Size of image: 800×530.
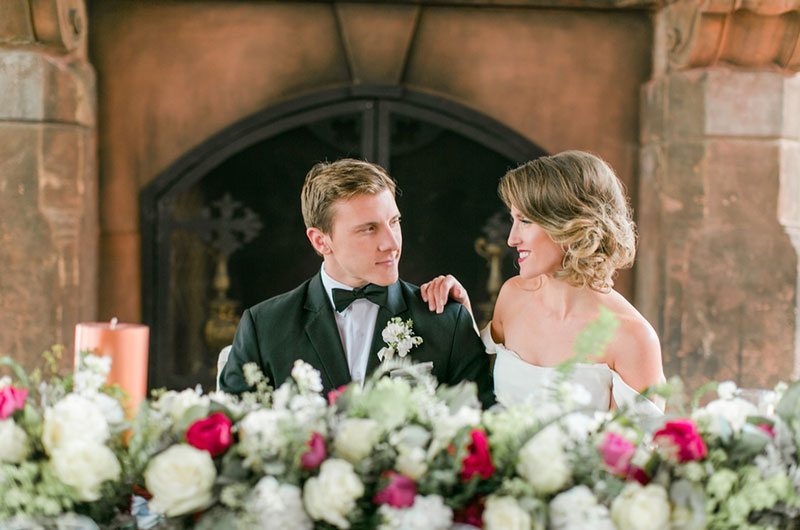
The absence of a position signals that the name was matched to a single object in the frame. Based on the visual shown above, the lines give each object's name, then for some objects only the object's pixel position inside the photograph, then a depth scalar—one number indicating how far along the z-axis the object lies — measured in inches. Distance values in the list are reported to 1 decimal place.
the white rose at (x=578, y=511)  88.9
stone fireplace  155.6
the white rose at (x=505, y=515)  88.8
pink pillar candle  100.7
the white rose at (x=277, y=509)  88.8
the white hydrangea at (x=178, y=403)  94.3
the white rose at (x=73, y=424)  91.0
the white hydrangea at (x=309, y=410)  91.7
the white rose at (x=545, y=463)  89.5
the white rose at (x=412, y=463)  90.3
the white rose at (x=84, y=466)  90.1
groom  120.7
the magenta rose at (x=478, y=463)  90.7
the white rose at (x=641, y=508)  88.7
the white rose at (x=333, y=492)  88.9
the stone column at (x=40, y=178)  153.3
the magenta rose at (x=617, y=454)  90.6
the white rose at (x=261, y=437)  90.8
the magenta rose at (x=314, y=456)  90.5
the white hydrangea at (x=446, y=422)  91.6
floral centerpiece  90.4
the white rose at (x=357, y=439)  90.6
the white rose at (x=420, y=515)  88.9
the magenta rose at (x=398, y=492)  89.5
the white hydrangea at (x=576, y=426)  91.6
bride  119.5
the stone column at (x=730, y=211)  159.0
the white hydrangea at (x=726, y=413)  93.6
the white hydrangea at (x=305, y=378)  94.2
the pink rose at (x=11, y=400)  93.4
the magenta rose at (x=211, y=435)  91.5
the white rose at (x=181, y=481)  89.9
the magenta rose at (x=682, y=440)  91.2
